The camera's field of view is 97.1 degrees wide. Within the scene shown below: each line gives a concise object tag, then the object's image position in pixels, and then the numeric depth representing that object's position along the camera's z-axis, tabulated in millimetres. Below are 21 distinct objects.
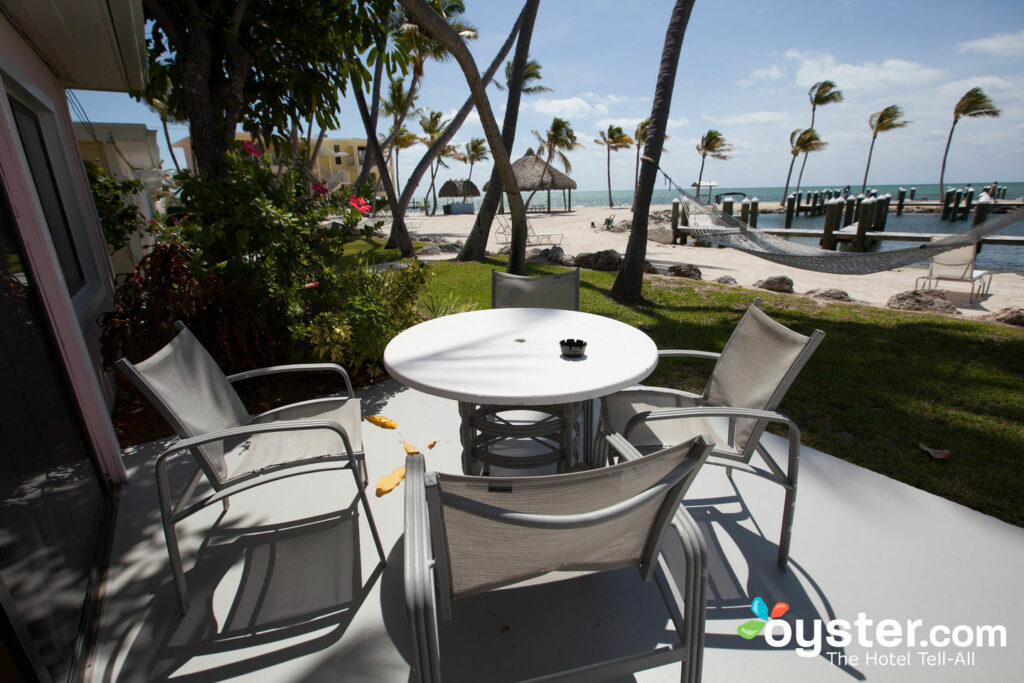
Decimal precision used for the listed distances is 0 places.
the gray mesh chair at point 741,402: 1711
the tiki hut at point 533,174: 18016
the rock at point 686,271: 8156
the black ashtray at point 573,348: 1946
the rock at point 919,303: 5875
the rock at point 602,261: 9062
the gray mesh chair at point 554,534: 989
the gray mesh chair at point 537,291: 3193
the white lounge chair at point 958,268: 6531
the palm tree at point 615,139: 34688
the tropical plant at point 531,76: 16975
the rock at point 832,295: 6512
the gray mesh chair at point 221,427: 1541
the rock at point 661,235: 14859
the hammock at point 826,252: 4953
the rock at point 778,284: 7219
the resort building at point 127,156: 7312
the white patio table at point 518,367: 1664
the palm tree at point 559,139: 25047
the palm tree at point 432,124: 27375
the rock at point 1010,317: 5008
